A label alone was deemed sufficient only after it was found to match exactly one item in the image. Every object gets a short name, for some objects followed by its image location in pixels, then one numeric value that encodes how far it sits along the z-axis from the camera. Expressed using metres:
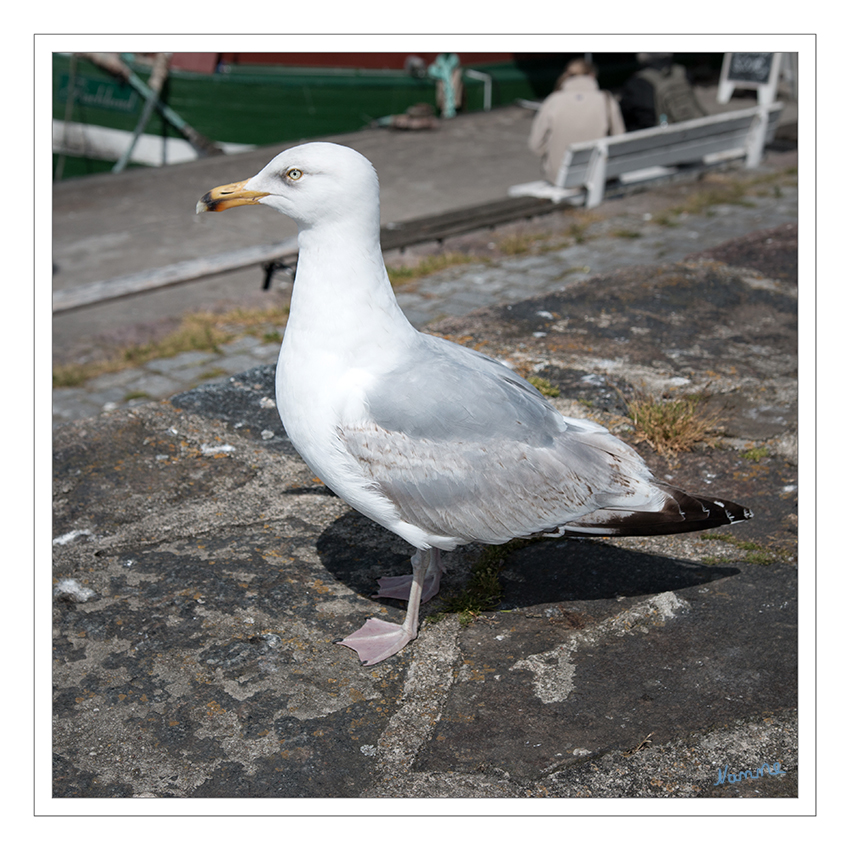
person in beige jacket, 10.21
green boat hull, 15.70
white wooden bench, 9.80
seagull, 2.65
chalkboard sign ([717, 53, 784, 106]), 14.51
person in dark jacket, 11.59
